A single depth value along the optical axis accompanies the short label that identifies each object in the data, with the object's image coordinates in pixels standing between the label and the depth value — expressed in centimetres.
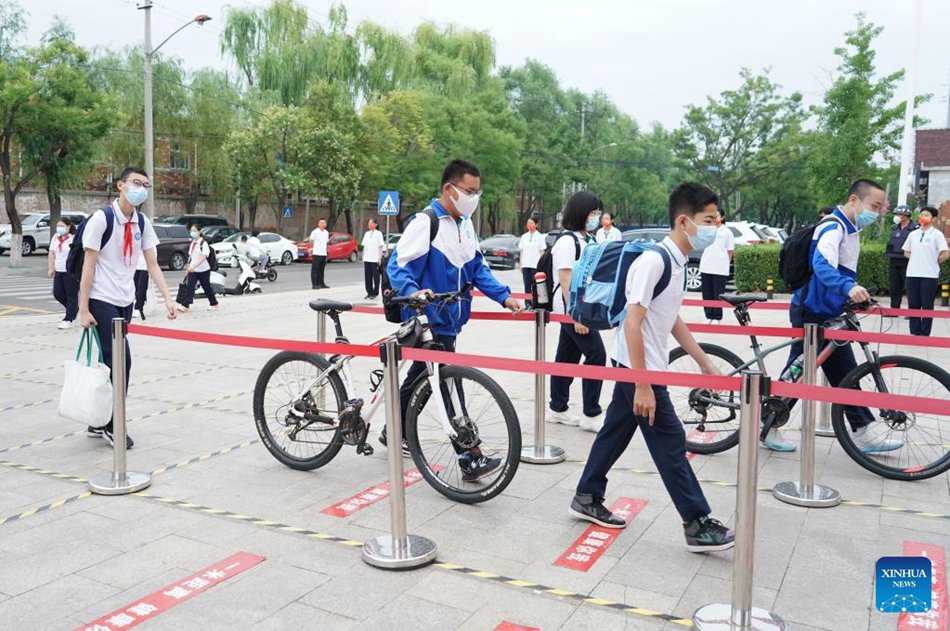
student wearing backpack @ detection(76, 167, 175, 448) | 568
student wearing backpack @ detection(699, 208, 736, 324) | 1331
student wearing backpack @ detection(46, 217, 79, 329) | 1150
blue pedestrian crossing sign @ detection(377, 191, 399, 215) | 2402
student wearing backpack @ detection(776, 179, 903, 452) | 550
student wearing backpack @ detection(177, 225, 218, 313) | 1523
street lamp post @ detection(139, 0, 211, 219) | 1984
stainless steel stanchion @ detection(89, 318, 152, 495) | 497
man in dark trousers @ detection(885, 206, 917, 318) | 1289
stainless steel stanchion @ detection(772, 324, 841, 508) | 472
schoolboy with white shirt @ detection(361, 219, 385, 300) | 1808
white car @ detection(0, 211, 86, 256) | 3170
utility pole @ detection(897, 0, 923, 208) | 1959
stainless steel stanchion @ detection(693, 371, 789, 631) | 325
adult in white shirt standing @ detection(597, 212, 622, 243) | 1438
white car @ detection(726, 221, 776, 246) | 2061
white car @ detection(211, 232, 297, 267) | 3076
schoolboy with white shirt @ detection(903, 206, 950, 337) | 1134
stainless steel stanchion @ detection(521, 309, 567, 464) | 557
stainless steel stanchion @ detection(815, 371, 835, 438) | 634
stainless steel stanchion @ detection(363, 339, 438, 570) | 388
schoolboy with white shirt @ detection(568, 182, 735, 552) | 399
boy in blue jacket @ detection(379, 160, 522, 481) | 511
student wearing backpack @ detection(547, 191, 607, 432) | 615
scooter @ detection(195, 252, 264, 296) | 1871
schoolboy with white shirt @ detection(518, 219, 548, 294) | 1666
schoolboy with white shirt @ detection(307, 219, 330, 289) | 1953
